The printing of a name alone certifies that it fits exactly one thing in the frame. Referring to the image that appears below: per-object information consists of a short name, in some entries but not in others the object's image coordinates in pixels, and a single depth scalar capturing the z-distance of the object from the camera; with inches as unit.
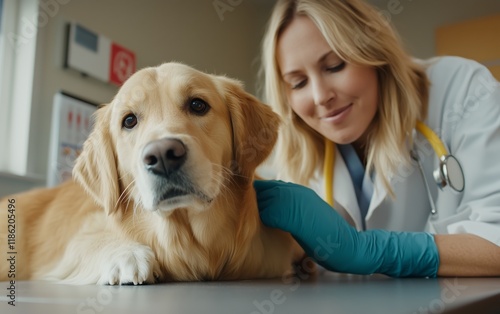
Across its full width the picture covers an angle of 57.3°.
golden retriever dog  35.4
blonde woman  42.8
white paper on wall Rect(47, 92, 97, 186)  93.7
